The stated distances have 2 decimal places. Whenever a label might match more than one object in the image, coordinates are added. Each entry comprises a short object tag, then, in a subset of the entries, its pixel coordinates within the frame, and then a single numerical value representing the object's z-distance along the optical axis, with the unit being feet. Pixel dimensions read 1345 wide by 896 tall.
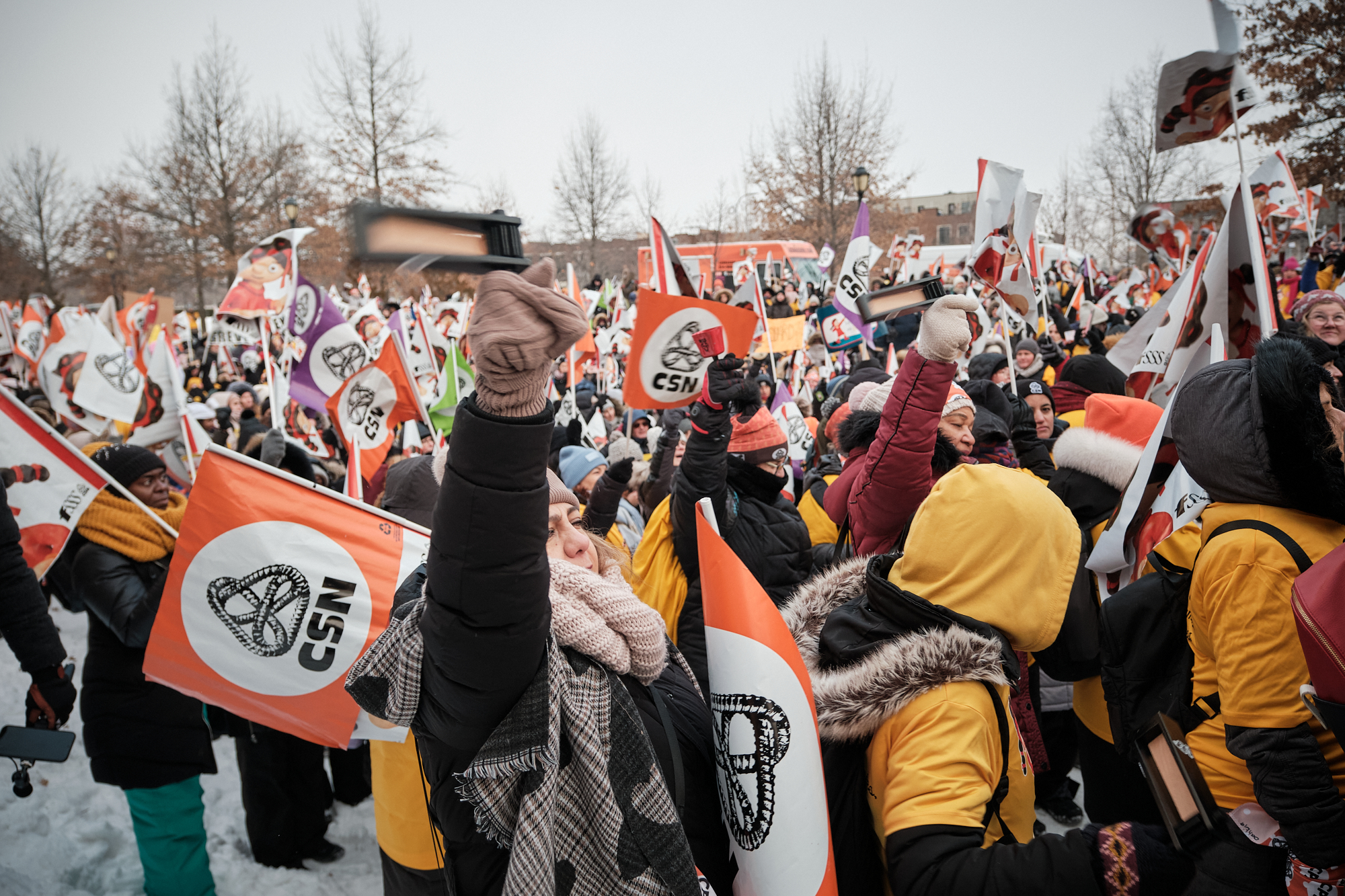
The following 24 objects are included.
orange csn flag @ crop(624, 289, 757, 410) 13.07
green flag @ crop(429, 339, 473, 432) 22.53
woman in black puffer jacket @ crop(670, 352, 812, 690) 9.46
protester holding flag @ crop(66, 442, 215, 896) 10.46
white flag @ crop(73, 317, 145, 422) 21.30
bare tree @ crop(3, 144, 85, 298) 110.73
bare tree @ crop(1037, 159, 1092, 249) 122.01
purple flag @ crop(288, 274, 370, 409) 20.84
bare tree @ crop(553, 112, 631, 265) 120.57
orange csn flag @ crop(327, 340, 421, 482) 17.93
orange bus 82.12
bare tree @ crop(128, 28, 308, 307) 93.40
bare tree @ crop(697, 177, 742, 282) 108.99
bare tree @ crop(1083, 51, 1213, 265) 89.51
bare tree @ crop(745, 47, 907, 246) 97.35
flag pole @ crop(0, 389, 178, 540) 10.38
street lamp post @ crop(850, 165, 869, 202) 47.03
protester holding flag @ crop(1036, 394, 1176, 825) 8.80
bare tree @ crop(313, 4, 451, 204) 95.61
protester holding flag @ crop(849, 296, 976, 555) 7.92
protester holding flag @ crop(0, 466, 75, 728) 9.80
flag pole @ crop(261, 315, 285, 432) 20.93
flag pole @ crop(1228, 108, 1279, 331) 9.92
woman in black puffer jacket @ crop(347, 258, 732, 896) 3.54
